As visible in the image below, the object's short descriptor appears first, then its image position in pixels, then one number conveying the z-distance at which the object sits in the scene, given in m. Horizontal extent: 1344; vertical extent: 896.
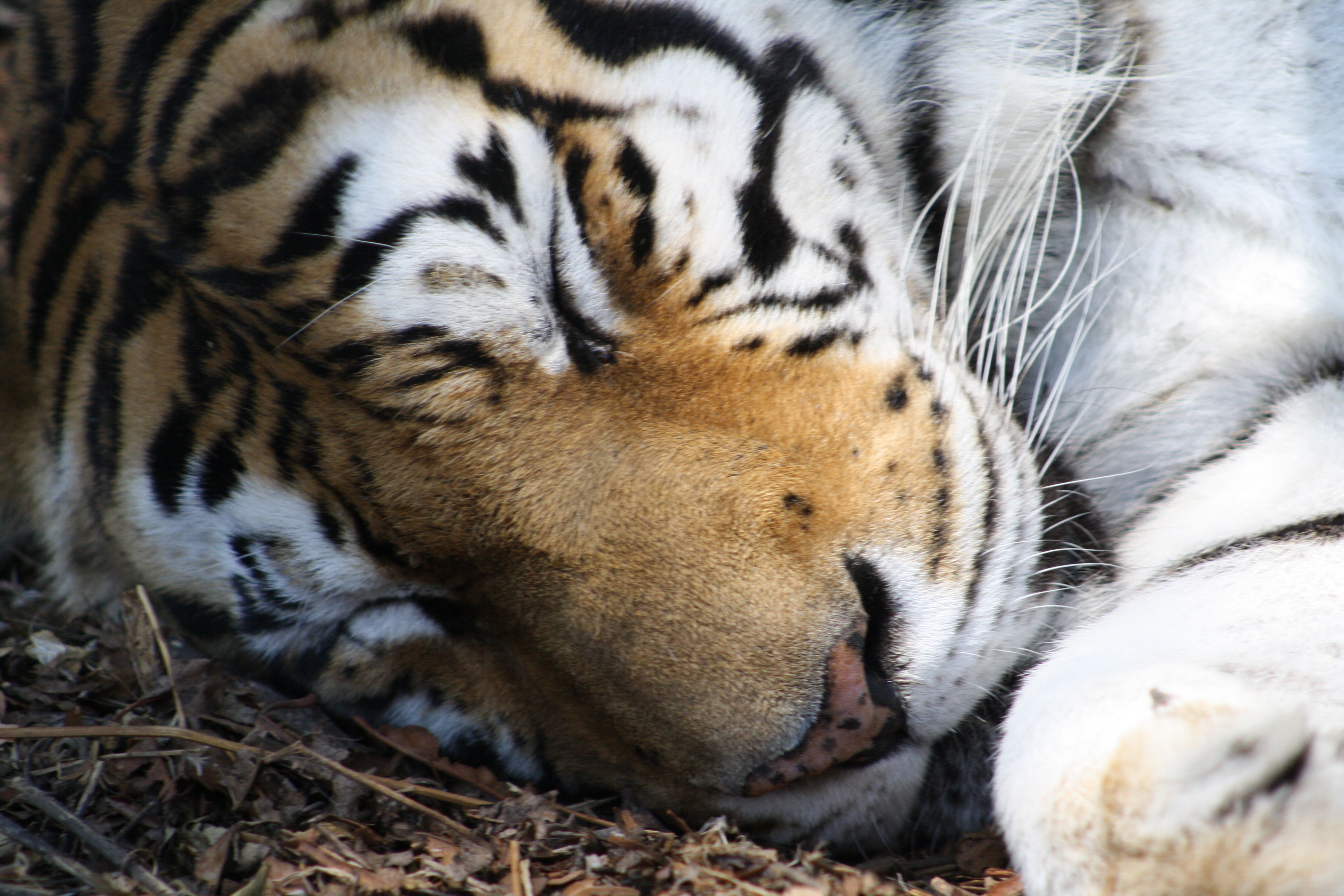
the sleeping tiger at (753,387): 4.90
